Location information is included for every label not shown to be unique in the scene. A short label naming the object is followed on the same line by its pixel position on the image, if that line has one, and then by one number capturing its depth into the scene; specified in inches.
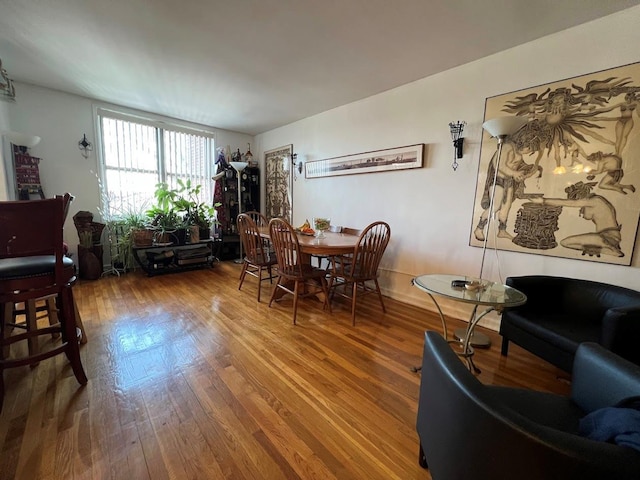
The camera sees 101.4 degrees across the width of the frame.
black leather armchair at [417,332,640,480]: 23.5
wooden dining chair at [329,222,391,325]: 101.0
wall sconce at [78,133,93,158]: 150.7
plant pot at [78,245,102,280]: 144.5
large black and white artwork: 75.5
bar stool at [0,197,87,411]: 53.9
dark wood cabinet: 202.4
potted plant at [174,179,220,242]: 174.6
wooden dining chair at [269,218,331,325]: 98.7
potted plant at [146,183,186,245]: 163.5
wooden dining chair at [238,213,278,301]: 120.4
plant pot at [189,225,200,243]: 173.6
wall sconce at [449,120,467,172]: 105.5
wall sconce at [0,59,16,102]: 91.0
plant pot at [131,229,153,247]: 153.9
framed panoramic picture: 121.9
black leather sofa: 55.5
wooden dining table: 97.5
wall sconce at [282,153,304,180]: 182.9
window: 161.5
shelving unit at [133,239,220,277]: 157.8
